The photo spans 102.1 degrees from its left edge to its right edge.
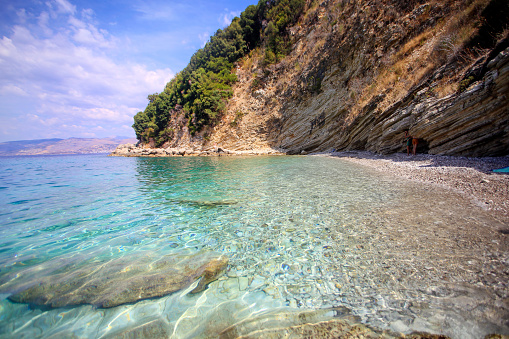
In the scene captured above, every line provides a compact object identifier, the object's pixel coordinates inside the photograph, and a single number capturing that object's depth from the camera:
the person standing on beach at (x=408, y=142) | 12.88
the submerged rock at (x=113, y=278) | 2.76
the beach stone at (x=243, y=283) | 2.84
